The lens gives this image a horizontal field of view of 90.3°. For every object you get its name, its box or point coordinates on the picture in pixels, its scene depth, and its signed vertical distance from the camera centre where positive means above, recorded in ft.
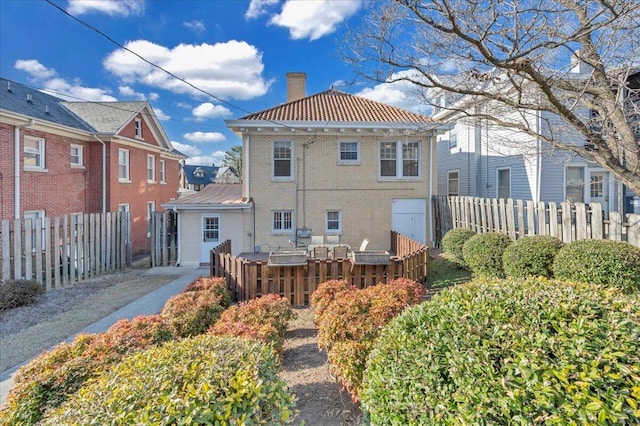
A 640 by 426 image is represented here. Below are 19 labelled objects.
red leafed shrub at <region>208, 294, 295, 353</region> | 13.46 -5.12
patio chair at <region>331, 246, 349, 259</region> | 31.98 -4.10
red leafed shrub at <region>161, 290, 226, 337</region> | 15.37 -5.20
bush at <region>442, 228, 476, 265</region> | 31.55 -3.01
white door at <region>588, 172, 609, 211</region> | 45.11 +3.36
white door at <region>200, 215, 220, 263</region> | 43.21 -3.09
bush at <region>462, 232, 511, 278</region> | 25.48 -3.42
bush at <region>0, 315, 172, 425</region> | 8.45 -4.79
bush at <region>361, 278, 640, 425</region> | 5.37 -2.90
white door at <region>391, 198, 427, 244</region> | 45.85 -0.50
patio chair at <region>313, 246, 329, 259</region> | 31.53 -4.06
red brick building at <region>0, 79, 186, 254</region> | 40.98 +8.78
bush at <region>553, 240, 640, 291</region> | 17.78 -3.03
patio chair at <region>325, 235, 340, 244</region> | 41.06 -3.57
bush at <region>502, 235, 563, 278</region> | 21.83 -3.15
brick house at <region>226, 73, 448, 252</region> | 44.39 +4.54
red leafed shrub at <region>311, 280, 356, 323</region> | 16.79 -4.67
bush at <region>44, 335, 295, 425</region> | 5.70 -3.56
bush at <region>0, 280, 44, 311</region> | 27.07 -7.25
